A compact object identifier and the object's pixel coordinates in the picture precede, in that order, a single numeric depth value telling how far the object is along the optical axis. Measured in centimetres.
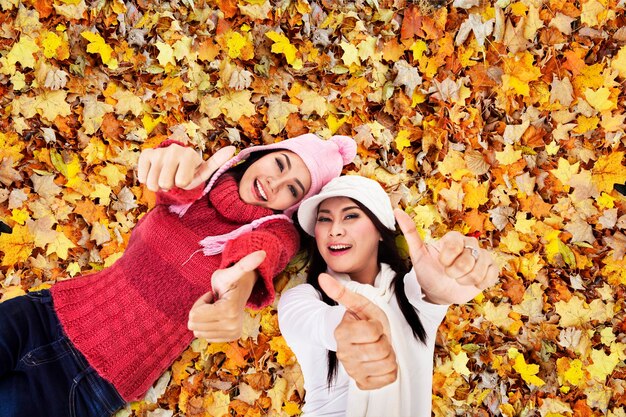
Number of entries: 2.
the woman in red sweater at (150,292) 149
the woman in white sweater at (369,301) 132
